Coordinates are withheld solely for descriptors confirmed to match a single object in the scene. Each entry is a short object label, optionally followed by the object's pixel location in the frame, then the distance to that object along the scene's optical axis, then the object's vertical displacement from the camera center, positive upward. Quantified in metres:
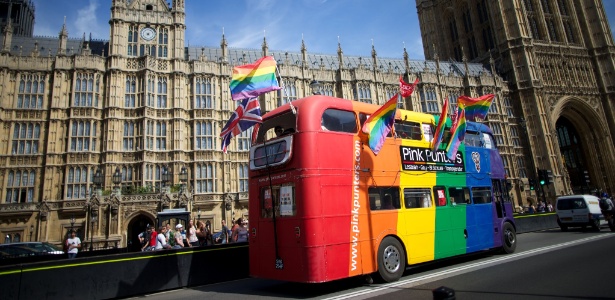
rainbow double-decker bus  8.20 +0.47
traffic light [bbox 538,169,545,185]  24.36 +1.69
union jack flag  9.94 +3.14
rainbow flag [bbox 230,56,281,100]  9.95 +4.13
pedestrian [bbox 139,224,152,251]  16.83 -0.16
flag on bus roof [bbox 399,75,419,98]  12.35 +4.33
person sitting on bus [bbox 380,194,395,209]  9.45 +0.30
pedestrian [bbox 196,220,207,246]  16.20 -0.19
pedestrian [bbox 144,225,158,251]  14.68 -0.29
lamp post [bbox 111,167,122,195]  23.05 +3.93
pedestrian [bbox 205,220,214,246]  17.34 -0.39
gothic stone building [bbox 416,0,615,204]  47.03 +17.25
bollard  2.86 -0.70
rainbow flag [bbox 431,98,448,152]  11.25 +2.38
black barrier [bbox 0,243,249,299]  8.48 -1.03
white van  18.64 -0.79
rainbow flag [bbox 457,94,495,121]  14.09 +4.10
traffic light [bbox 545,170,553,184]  24.22 +1.56
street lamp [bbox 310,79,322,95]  11.87 +4.74
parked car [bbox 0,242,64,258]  17.36 -0.23
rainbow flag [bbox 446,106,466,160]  11.61 +2.42
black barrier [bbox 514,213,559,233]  21.78 -1.38
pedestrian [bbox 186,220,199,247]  14.97 -0.24
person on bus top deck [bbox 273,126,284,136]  9.45 +2.49
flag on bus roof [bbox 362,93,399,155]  9.37 +2.45
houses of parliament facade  27.02 +10.07
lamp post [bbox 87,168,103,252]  21.65 +3.09
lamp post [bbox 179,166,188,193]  23.87 +3.81
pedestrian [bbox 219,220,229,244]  18.55 -0.38
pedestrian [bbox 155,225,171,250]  13.38 -0.35
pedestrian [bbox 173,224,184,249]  13.80 -0.33
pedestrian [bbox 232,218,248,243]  14.34 -0.34
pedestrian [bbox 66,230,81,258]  14.62 -0.22
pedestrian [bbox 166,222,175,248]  14.17 -0.23
